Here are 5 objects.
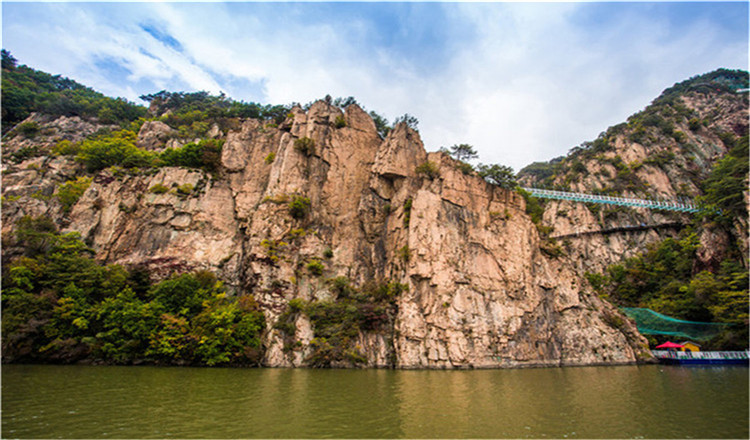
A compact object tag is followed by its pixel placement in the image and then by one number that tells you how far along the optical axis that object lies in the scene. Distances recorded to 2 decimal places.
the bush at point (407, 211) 34.09
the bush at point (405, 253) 31.27
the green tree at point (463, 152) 40.63
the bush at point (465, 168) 36.84
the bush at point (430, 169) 35.50
